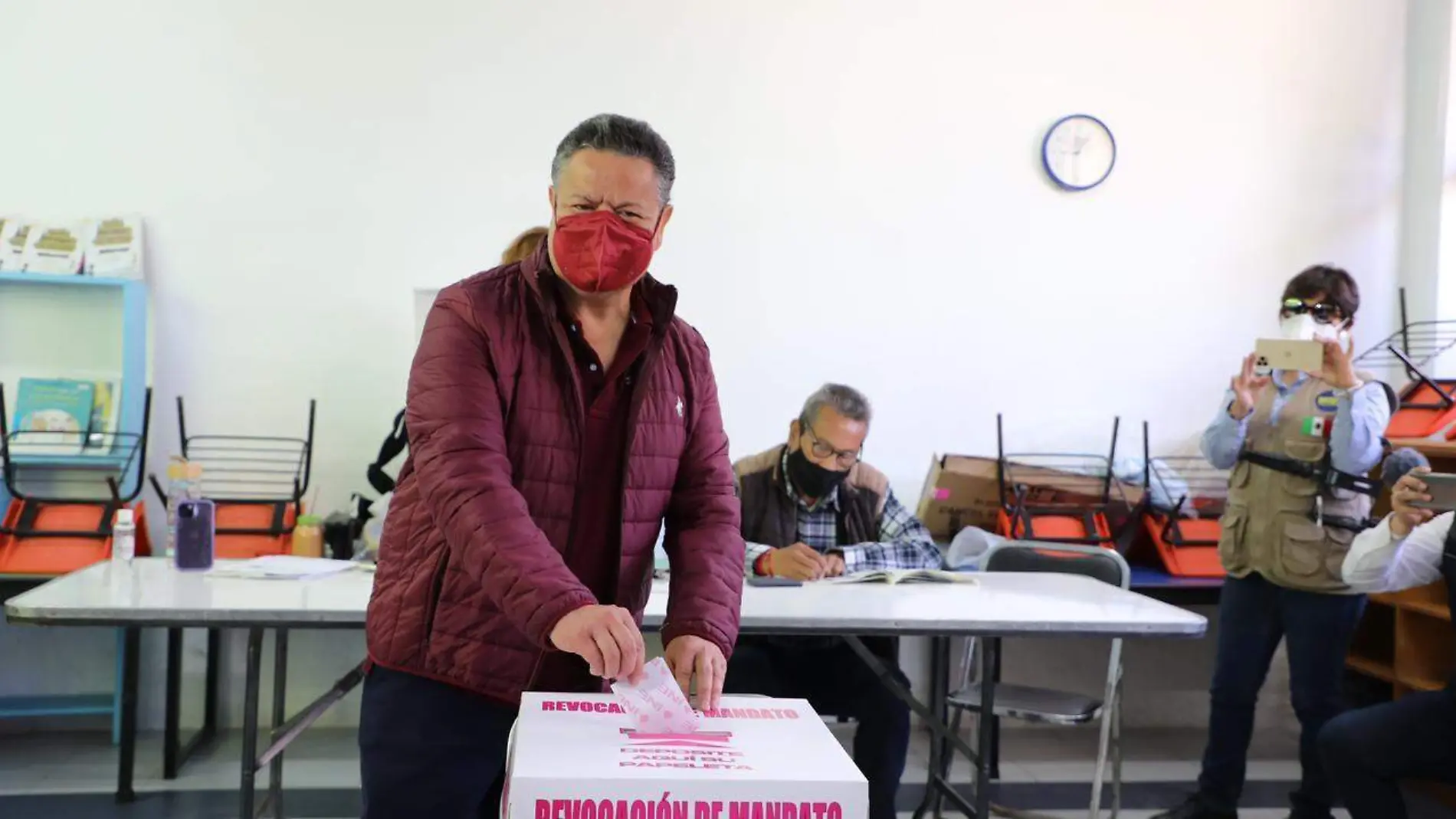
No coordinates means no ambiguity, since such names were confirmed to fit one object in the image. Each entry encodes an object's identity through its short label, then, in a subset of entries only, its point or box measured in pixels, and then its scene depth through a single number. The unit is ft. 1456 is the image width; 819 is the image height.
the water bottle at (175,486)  11.12
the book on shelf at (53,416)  12.98
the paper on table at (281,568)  9.35
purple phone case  9.62
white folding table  7.90
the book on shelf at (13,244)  13.10
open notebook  9.98
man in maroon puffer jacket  4.55
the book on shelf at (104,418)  13.07
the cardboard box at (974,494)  14.34
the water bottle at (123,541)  10.18
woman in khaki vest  11.14
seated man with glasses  9.78
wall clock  15.55
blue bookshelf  12.86
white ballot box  3.44
